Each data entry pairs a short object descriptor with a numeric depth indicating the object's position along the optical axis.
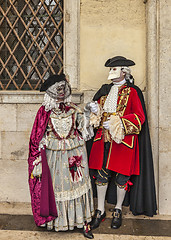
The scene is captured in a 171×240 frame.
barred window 3.88
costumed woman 2.93
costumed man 3.13
